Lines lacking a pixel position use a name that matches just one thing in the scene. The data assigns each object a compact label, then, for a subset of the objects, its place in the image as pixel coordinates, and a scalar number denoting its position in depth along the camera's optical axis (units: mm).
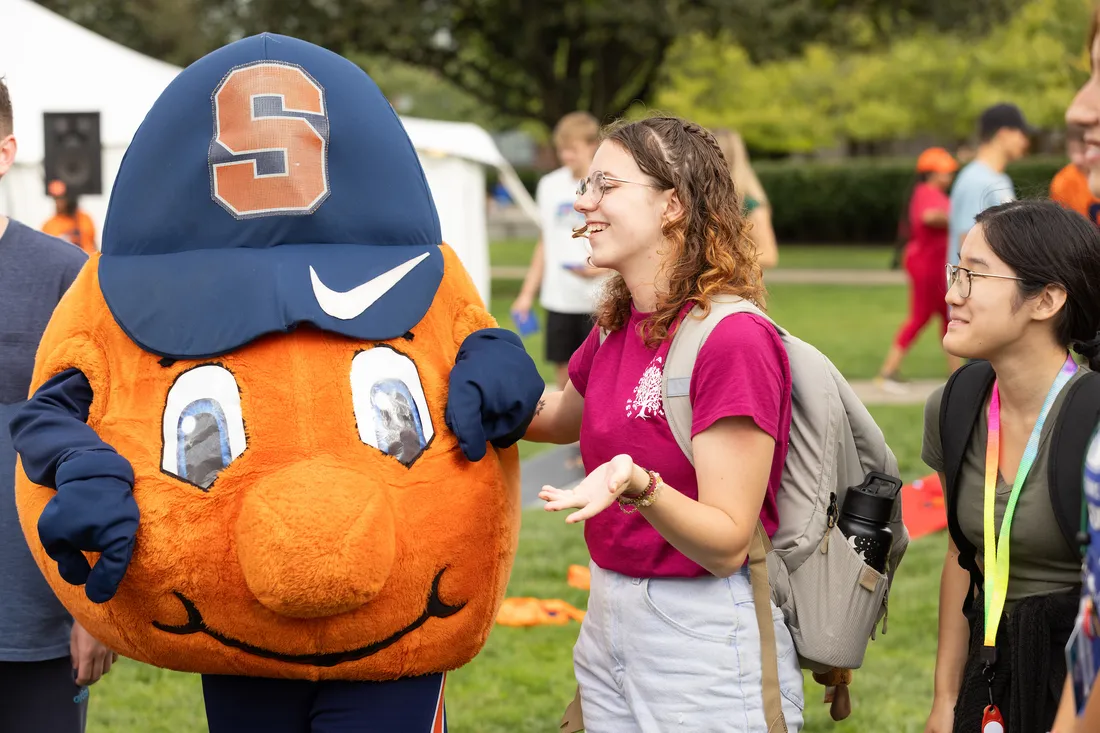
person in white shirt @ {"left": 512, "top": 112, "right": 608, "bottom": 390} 8109
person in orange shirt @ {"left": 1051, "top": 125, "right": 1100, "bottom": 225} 6527
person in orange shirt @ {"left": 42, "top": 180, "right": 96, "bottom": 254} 9039
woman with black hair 2600
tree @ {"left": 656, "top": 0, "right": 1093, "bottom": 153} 26672
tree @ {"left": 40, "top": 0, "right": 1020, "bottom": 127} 24672
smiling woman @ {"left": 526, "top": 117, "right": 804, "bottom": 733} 2504
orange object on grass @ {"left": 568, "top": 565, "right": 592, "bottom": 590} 5965
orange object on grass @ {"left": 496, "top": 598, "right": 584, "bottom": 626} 5660
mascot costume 2592
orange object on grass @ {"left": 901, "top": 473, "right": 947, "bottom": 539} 6820
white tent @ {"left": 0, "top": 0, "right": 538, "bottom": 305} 12031
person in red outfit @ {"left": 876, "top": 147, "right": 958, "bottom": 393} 10422
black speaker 9008
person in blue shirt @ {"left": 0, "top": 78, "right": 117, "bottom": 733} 3000
